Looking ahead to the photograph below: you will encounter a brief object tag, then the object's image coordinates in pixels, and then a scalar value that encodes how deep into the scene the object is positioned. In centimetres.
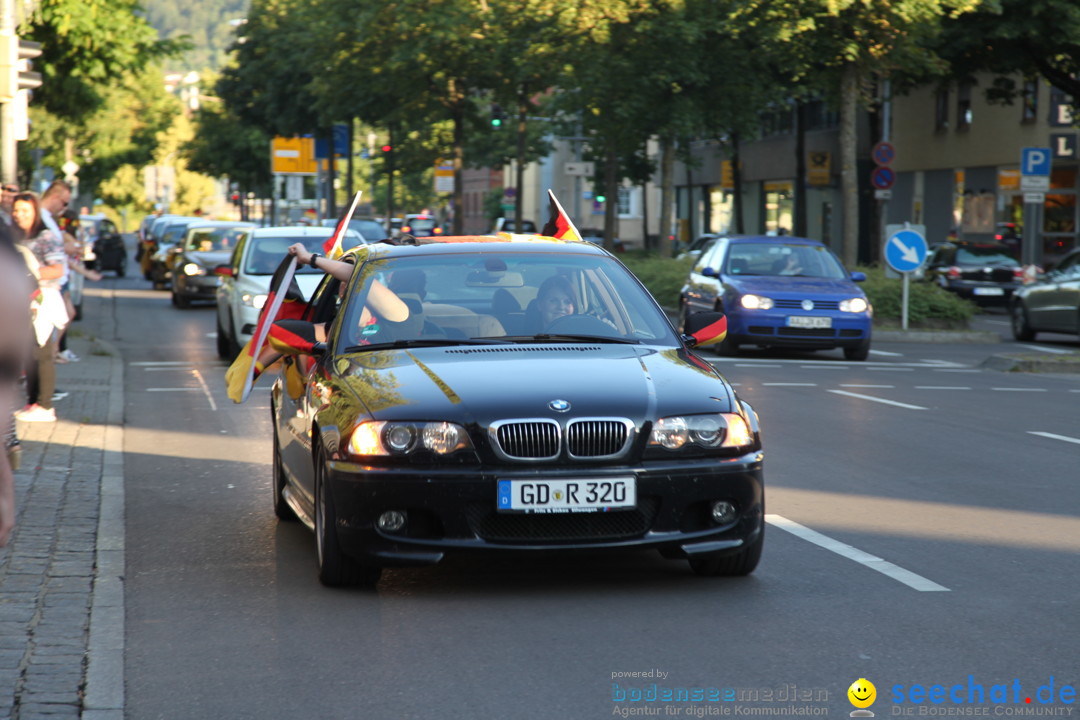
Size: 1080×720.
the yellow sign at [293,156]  6072
